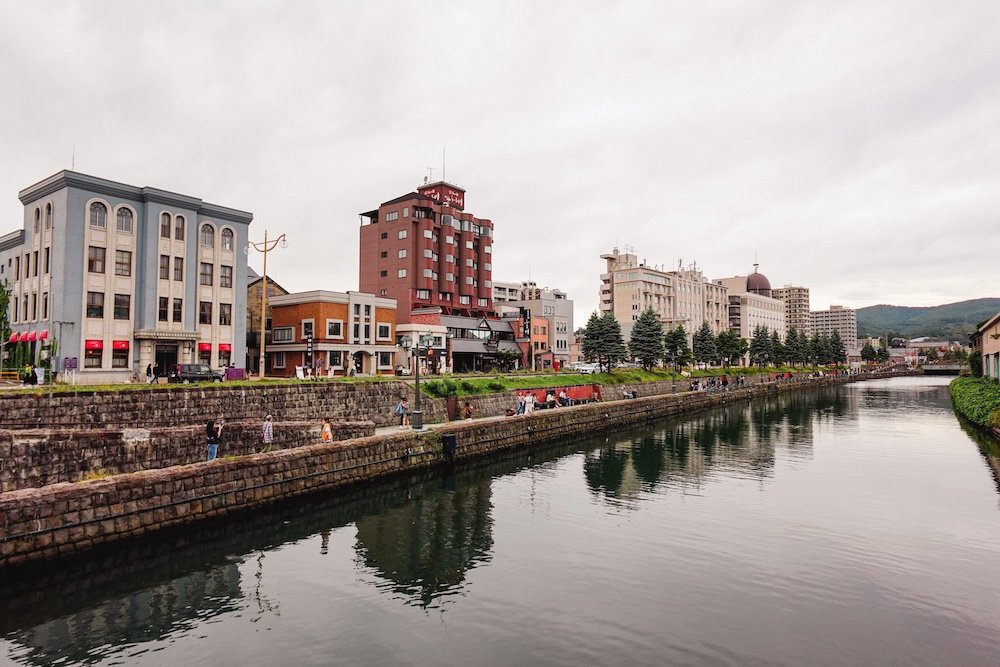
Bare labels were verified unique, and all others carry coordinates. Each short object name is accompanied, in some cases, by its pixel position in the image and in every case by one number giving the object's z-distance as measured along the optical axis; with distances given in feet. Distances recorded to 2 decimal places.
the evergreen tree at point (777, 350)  496.23
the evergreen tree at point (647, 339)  310.86
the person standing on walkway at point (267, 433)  97.55
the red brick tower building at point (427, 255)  318.04
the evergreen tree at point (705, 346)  383.45
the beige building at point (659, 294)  506.89
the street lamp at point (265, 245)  160.87
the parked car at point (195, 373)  137.90
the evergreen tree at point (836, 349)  620.90
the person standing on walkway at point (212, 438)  86.99
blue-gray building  152.25
